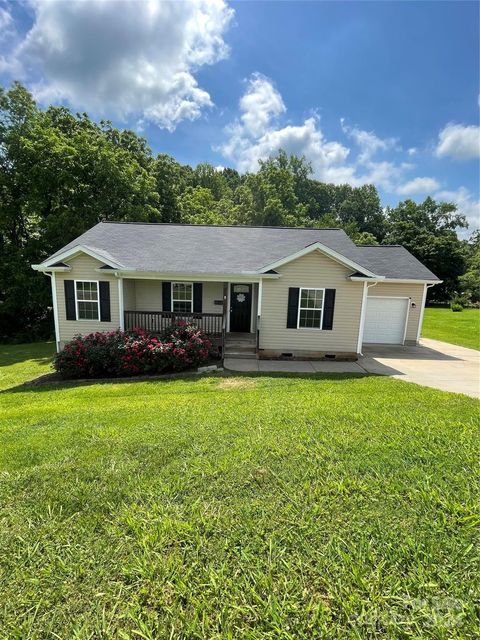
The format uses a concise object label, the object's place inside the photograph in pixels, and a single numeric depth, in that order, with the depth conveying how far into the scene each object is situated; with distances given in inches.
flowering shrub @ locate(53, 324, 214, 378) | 364.5
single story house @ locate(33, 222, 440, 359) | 413.7
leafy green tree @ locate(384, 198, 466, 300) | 1406.3
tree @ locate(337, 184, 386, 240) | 2203.7
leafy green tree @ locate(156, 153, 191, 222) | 1110.4
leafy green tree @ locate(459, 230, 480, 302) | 1331.2
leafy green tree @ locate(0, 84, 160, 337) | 691.4
